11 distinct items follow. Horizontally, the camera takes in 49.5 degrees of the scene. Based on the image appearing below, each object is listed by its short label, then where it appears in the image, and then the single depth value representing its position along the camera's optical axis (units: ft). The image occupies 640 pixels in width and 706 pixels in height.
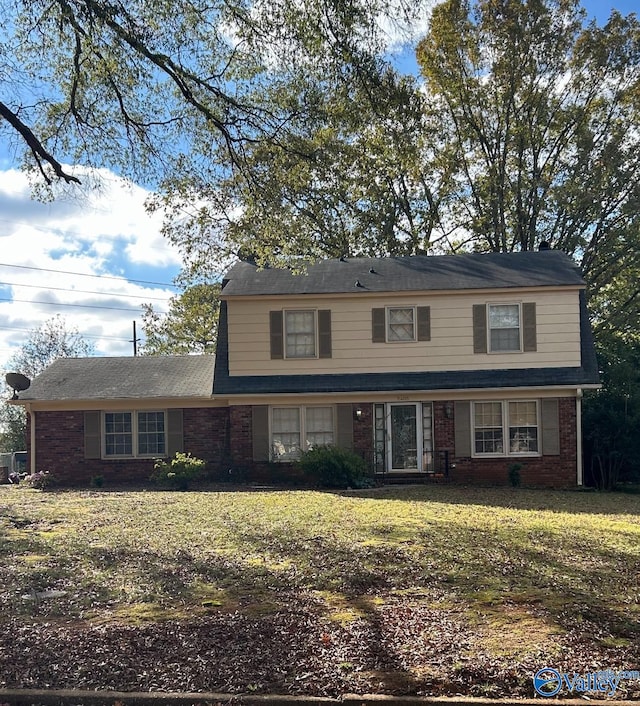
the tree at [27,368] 102.84
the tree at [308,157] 33.37
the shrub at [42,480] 55.42
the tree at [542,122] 76.38
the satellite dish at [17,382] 58.90
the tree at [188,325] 85.46
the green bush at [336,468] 50.70
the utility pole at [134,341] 144.19
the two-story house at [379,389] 54.85
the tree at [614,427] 55.47
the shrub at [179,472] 52.54
